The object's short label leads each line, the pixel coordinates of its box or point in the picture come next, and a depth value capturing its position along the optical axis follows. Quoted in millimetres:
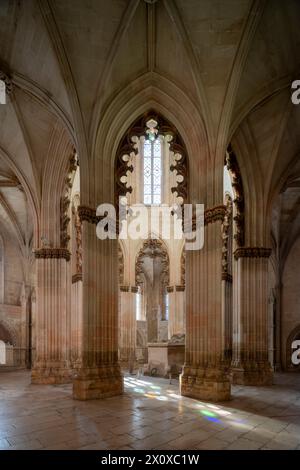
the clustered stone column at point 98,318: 9062
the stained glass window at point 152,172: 22484
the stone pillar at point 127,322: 21328
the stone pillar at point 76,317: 17312
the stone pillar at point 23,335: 19438
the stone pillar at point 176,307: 21570
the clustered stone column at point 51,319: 12344
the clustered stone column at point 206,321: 8875
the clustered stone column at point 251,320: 12000
